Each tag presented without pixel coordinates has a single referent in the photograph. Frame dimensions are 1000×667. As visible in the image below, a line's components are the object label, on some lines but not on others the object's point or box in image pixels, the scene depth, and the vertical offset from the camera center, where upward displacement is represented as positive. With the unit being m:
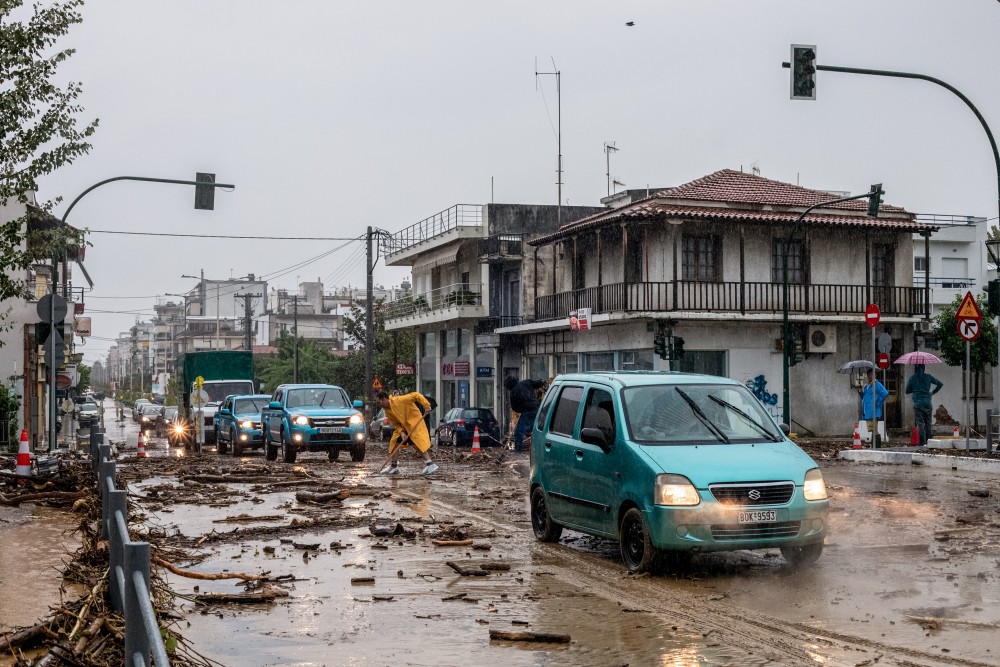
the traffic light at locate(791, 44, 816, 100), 19.86 +4.96
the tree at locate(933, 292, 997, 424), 48.62 +1.32
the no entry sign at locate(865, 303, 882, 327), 26.95 +1.35
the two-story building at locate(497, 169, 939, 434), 40.03 +2.95
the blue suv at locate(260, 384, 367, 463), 27.28 -1.04
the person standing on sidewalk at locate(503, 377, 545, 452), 23.66 -0.39
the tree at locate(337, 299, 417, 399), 68.41 +1.17
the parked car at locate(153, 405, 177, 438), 66.29 -2.40
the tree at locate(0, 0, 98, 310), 14.67 +3.23
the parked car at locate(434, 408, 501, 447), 40.36 -1.74
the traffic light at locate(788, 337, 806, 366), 37.56 +0.81
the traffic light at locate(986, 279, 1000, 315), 21.77 +1.42
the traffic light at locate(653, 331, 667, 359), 35.44 +0.93
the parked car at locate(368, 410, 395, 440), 45.91 -2.02
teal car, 9.65 -0.80
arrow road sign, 22.55 +0.89
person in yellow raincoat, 22.06 -0.81
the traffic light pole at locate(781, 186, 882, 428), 35.88 +0.95
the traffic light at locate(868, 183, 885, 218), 30.42 +4.47
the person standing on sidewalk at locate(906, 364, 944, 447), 26.12 -0.46
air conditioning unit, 41.31 +1.25
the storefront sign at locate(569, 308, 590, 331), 40.50 +1.90
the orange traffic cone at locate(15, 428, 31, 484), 18.00 -1.30
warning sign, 22.64 +1.23
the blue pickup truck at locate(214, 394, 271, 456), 33.56 -1.33
